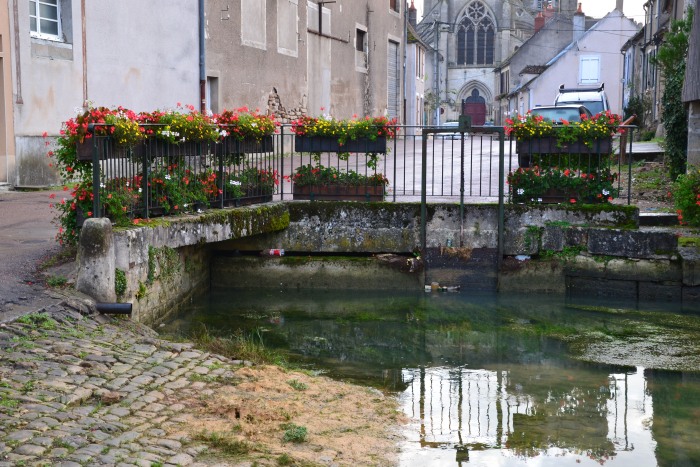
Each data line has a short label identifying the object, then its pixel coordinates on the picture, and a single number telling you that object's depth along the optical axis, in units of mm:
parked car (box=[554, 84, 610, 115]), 27312
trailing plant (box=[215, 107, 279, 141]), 11328
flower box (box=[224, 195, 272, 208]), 11591
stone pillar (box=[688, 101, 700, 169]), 14562
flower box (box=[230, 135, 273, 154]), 11367
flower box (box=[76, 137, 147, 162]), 8438
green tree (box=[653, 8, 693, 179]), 16484
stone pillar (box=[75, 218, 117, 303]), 8102
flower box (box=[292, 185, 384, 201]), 12570
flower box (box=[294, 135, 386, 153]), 12375
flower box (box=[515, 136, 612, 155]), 11891
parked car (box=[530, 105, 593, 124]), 23609
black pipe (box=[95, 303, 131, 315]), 8008
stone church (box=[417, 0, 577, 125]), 75438
